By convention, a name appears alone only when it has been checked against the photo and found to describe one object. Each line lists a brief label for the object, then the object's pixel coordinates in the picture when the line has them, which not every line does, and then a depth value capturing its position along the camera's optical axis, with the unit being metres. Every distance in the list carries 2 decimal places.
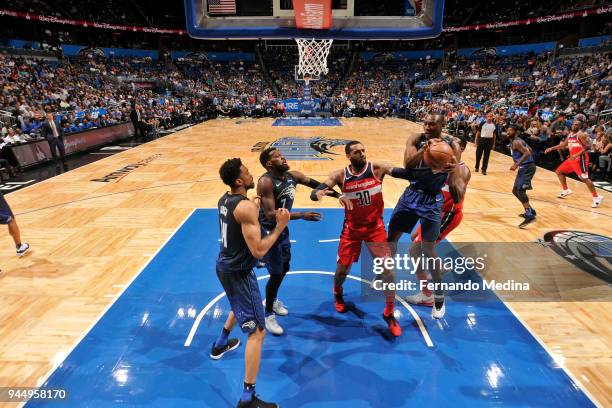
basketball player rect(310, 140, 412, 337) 4.08
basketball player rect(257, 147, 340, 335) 3.96
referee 10.90
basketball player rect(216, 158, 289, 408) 2.95
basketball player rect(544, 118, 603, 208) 8.20
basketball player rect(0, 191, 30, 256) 5.72
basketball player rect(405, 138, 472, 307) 4.63
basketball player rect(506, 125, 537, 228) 7.19
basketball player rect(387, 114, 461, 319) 4.14
